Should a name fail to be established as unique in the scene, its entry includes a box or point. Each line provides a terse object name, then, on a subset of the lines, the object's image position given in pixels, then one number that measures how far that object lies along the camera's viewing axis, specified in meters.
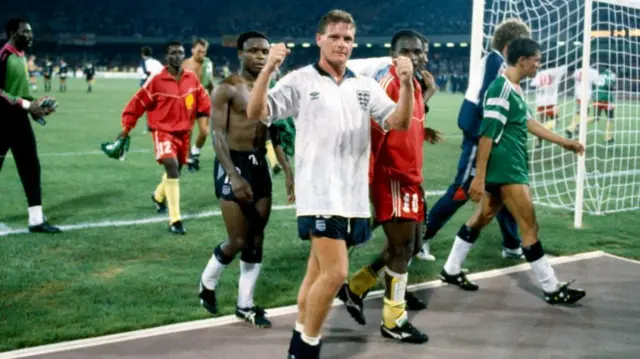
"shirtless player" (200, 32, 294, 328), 5.27
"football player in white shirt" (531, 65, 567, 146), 16.47
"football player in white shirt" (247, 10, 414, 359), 4.14
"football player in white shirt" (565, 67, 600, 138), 16.26
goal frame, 8.57
